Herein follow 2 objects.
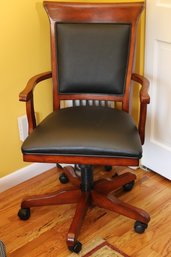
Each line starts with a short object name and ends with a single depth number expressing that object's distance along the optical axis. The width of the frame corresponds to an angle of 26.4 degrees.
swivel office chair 1.65
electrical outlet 2.00
